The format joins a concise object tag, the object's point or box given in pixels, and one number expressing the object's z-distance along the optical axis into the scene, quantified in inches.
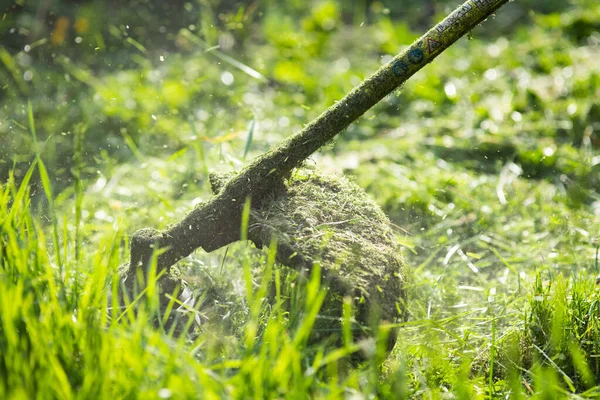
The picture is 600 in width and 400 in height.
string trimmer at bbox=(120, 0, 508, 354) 114.1
